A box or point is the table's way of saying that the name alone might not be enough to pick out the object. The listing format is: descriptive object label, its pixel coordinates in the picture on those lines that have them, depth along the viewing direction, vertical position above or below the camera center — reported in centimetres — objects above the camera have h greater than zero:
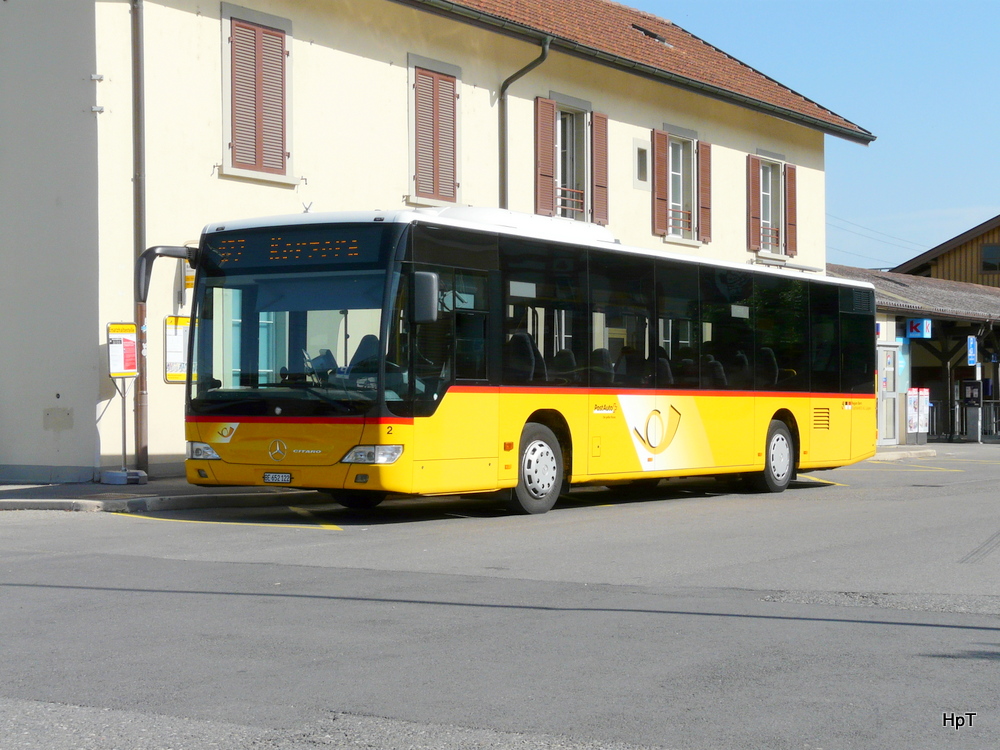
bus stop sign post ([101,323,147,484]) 1588 +40
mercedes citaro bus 1216 +36
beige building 1686 +375
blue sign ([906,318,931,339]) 3288 +153
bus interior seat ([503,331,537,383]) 1340 +35
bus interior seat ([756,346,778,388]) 1750 +31
